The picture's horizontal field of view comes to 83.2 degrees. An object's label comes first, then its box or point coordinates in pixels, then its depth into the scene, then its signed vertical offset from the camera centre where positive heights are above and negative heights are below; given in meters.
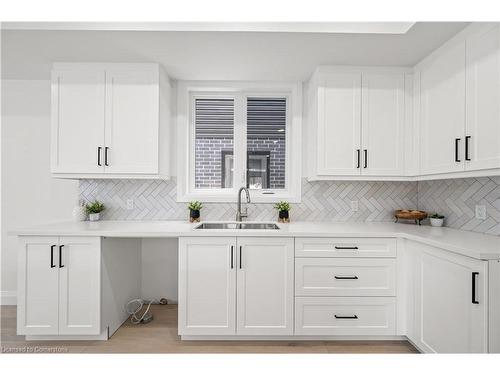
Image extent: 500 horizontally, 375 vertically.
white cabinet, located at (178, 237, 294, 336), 2.09 -0.78
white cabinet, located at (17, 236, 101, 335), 2.05 -0.74
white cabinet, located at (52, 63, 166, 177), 2.41 +0.58
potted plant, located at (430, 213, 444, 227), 2.45 -0.26
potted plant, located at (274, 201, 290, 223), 2.73 -0.23
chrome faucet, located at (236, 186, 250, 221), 2.66 -0.23
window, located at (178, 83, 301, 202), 2.94 +0.48
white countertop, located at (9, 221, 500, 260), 1.81 -0.33
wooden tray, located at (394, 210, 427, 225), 2.54 -0.23
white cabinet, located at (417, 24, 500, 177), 1.67 +0.57
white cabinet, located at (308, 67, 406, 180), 2.45 +0.58
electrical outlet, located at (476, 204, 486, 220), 2.09 -0.16
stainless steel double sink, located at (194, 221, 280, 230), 2.66 -0.36
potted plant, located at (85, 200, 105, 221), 2.68 -0.23
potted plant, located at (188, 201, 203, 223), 2.69 -0.24
